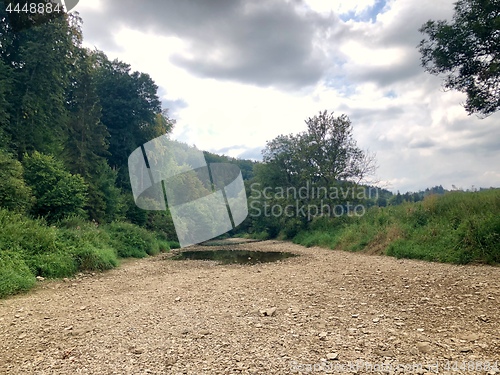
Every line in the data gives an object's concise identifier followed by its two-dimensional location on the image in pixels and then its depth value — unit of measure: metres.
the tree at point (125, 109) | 26.14
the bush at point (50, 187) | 12.45
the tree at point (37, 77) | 14.07
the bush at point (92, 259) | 9.11
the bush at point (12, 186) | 9.86
